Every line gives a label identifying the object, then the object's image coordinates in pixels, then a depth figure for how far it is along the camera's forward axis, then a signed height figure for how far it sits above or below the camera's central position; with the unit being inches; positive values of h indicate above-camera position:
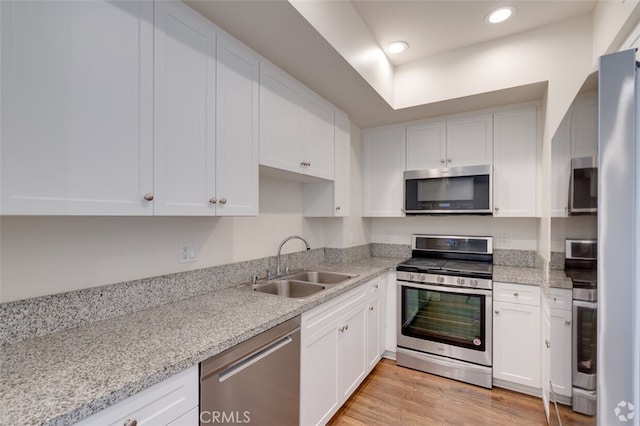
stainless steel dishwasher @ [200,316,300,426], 41.9 -28.3
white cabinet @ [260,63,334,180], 70.5 +23.5
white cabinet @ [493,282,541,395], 86.3 -38.5
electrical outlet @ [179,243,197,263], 64.1 -9.4
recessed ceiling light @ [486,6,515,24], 77.1 +54.0
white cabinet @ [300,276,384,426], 63.8 -36.7
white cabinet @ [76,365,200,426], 31.2 -23.2
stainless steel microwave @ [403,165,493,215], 102.0 +7.9
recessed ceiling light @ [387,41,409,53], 92.7 +53.9
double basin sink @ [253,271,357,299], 80.1 -21.4
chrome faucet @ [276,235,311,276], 88.6 -15.0
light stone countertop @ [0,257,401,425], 28.5 -18.8
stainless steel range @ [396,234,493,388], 92.5 -35.8
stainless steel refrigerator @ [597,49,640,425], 23.0 -2.3
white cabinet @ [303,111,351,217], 101.1 +8.2
